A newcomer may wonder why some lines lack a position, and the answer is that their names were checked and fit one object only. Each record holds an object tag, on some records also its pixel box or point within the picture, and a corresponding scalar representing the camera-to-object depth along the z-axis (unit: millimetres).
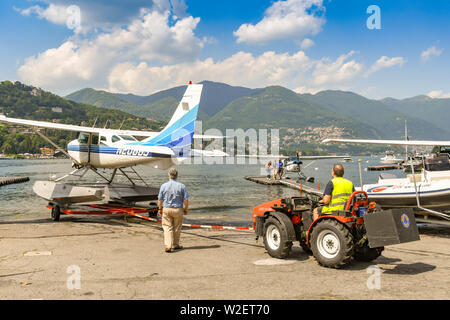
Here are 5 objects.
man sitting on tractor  6316
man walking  7793
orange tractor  5820
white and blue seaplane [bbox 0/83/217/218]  13133
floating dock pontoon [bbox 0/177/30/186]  36569
